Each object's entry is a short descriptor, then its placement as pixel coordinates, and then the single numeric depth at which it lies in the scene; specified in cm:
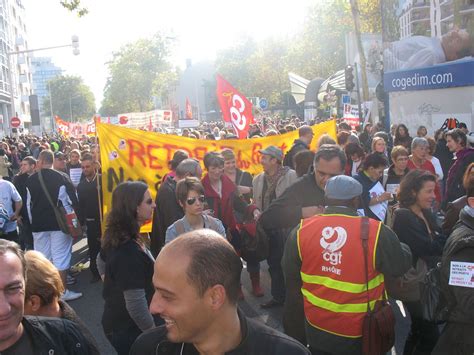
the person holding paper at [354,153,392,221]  576
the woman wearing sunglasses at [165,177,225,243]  461
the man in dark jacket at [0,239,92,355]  214
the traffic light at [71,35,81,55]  2441
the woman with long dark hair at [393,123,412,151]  1120
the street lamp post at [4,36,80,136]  2427
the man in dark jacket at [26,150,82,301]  673
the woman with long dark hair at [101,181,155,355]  342
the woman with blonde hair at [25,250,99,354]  275
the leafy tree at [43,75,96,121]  11169
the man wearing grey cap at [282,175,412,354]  317
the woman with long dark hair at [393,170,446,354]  405
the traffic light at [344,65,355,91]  2117
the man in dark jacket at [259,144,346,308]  430
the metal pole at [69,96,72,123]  11012
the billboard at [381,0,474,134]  1650
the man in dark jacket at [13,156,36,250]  845
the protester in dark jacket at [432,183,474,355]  306
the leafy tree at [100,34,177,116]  7850
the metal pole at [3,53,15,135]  5914
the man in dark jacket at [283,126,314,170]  796
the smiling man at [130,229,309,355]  183
